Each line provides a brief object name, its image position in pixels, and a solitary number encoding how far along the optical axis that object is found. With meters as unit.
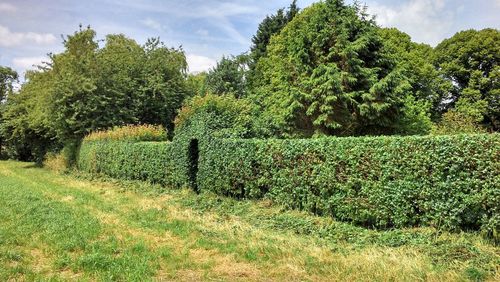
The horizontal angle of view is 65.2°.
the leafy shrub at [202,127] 14.49
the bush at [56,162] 27.98
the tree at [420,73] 28.52
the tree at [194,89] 33.35
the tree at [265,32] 33.22
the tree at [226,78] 35.66
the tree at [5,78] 61.47
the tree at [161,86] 29.95
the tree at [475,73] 30.16
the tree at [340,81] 17.53
